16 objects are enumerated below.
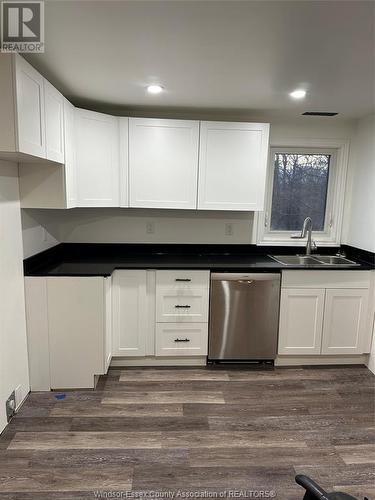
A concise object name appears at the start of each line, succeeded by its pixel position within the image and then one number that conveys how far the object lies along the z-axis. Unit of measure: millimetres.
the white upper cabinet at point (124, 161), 2898
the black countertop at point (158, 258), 2662
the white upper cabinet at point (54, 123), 2098
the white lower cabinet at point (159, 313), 2852
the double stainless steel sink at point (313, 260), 3160
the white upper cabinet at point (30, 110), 1699
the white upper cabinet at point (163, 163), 2914
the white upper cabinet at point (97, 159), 2736
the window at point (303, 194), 3408
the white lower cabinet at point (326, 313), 2957
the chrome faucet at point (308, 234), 3322
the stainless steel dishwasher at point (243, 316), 2885
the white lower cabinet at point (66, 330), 2475
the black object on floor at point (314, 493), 891
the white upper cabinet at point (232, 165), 2949
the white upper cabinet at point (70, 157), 2457
